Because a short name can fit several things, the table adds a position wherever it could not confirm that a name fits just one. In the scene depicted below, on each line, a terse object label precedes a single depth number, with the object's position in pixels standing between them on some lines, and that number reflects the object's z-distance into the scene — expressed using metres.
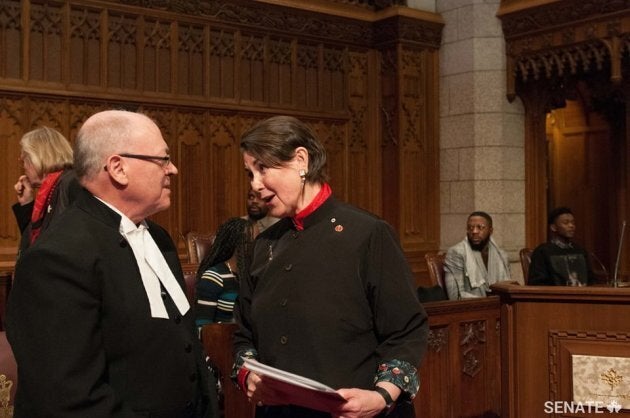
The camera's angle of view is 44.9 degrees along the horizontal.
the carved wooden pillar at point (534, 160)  8.15
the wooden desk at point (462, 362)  4.20
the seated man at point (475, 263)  6.26
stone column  7.98
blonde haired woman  3.42
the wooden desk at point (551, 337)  3.49
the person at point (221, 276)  3.34
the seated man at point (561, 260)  6.17
